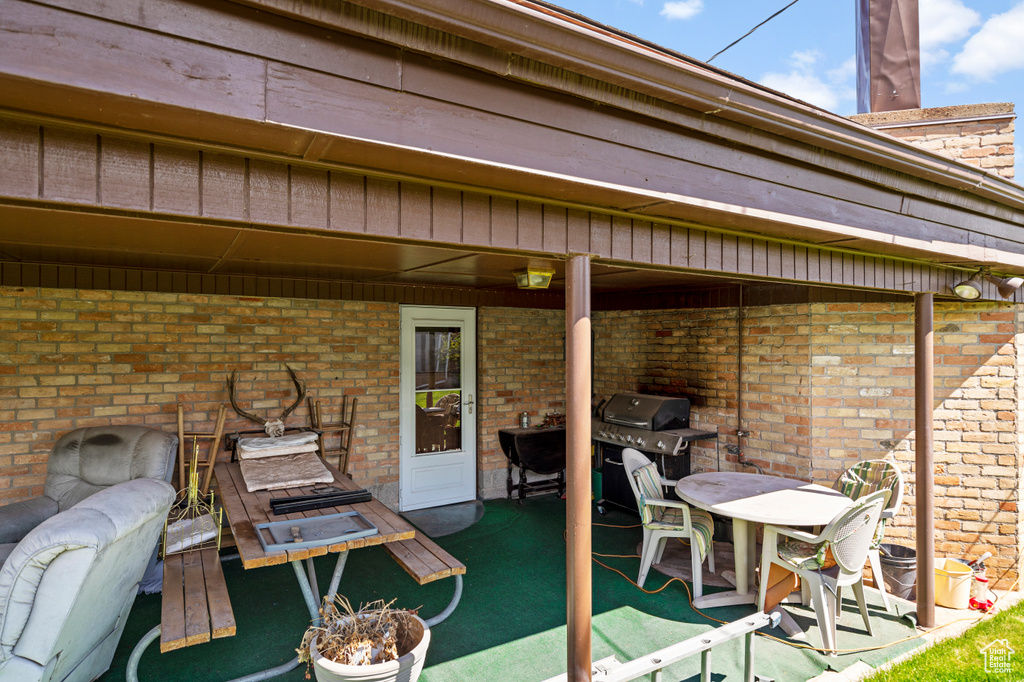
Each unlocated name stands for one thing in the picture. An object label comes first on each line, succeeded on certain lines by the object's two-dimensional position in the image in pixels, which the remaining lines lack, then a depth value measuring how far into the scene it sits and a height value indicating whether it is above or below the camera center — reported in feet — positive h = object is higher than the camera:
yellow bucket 12.44 -5.53
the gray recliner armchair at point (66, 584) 6.87 -3.19
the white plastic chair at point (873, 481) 13.01 -3.42
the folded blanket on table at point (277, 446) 13.32 -2.57
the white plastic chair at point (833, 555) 10.46 -4.28
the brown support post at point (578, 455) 7.04 -1.47
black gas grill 16.33 -2.79
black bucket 12.75 -5.38
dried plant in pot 7.21 -4.25
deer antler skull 14.57 -2.16
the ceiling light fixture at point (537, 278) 9.25 +1.13
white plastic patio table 11.03 -3.46
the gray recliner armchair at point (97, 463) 11.90 -2.70
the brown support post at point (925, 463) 11.53 -2.55
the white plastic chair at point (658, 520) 12.37 -4.27
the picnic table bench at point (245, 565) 7.61 -3.88
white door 18.08 -2.20
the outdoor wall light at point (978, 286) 12.09 +1.38
